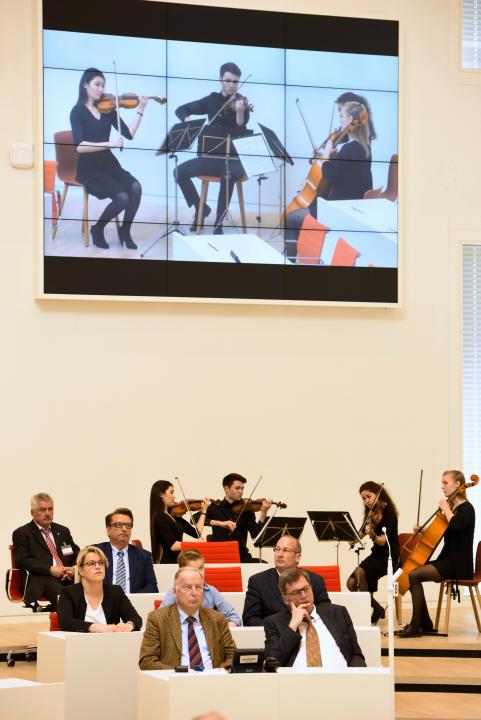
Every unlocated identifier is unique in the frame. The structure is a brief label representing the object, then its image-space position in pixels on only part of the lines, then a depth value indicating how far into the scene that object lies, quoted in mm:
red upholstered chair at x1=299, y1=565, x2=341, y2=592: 16507
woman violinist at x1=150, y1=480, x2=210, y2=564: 18690
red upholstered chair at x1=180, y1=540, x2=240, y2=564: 18179
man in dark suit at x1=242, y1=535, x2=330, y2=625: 14130
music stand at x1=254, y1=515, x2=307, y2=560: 18551
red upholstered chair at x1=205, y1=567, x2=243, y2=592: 16414
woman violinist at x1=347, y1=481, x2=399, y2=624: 19155
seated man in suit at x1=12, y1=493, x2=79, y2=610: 17064
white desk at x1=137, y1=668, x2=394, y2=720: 10437
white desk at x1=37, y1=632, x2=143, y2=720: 12403
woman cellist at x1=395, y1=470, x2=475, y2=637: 18148
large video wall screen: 21787
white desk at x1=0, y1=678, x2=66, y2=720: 10445
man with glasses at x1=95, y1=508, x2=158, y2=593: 15887
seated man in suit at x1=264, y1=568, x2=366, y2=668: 11838
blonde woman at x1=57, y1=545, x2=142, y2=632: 13092
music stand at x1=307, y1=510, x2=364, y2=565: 18520
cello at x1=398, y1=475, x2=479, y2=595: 18319
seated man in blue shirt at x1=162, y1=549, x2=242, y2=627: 13100
